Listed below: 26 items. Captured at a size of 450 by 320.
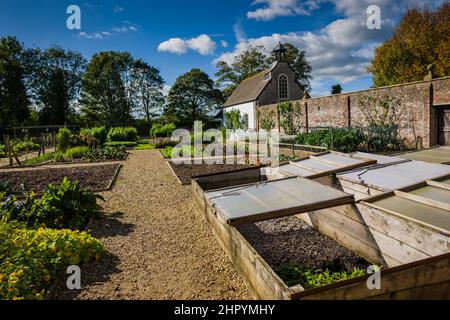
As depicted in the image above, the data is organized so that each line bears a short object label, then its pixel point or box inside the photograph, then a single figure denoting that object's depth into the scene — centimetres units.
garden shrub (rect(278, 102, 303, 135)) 2336
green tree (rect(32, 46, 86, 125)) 4241
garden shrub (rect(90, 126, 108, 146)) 2491
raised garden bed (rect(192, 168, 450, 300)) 289
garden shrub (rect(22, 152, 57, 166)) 1660
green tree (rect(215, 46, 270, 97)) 5150
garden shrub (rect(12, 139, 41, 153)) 2495
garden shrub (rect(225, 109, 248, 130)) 3397
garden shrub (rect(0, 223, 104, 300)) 364
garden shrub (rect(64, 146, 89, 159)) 1817
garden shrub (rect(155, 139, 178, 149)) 2389
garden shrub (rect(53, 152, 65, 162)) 1704
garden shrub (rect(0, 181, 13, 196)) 831
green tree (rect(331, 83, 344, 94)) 4001
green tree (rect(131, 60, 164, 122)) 5066
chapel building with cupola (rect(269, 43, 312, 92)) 5081
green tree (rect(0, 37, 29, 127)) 3840
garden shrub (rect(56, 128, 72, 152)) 1869
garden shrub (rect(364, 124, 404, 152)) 1530
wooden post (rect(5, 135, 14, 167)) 1586
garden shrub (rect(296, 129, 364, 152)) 1515
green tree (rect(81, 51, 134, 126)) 4559
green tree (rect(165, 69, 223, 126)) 5170
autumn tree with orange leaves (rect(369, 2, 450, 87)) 2645
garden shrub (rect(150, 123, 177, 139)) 3039
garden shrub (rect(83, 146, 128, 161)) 1749
